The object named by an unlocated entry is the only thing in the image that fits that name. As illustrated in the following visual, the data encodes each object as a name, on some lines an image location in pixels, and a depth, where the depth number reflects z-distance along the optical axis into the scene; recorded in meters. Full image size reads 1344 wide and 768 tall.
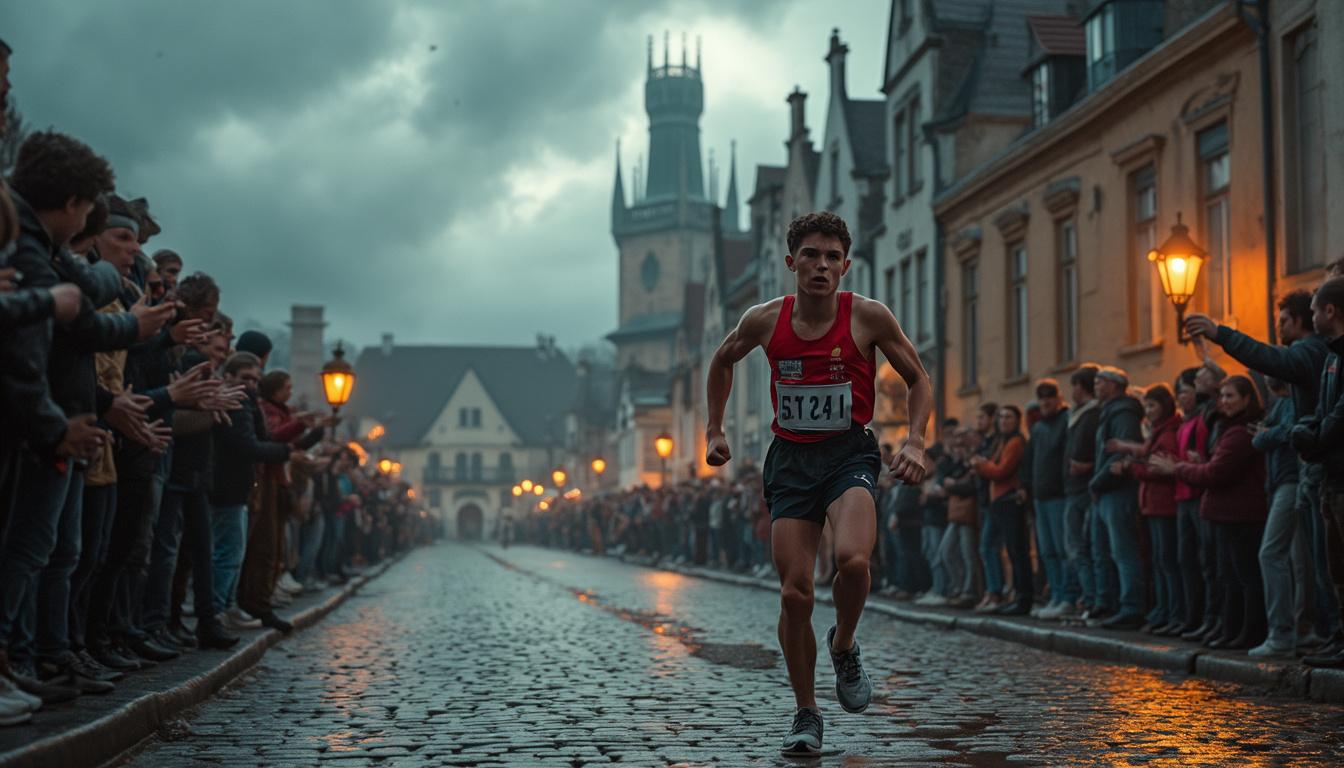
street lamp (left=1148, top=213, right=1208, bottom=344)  15.16
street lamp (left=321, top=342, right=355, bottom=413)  20.58
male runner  6.83
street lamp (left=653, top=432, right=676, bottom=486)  38.84
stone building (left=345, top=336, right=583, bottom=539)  140.75
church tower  117.75
